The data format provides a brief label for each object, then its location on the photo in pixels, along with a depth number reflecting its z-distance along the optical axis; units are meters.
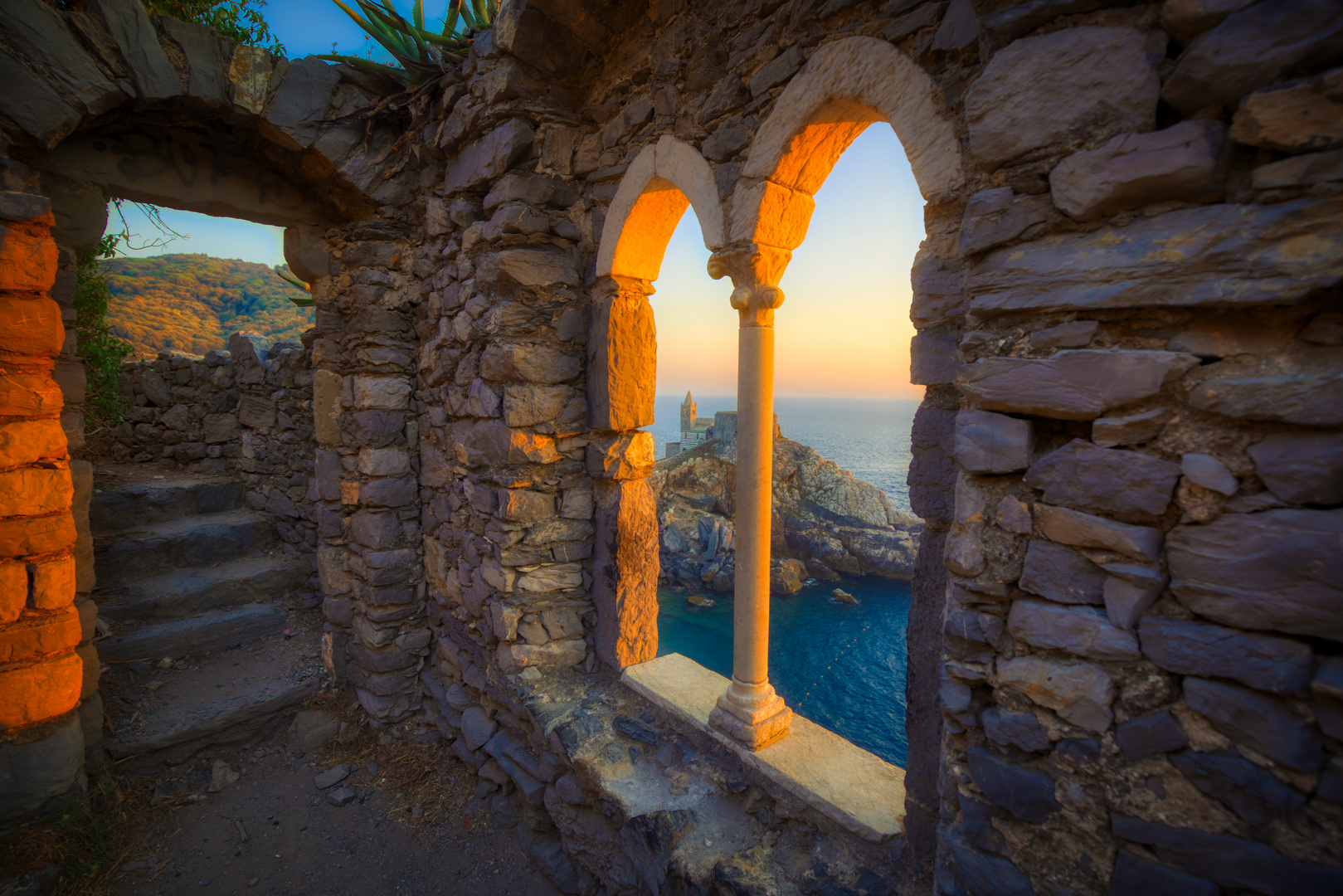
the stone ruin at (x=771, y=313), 1.00
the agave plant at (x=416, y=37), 3.31
